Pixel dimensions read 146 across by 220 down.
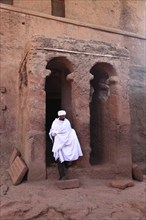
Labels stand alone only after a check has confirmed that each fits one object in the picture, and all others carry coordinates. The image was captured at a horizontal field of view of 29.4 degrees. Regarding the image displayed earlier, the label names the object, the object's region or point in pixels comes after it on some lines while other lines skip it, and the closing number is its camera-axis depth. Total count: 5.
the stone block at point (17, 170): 5.49
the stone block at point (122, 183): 5.56
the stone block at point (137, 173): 6.34
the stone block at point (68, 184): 5.32
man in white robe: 5.68
